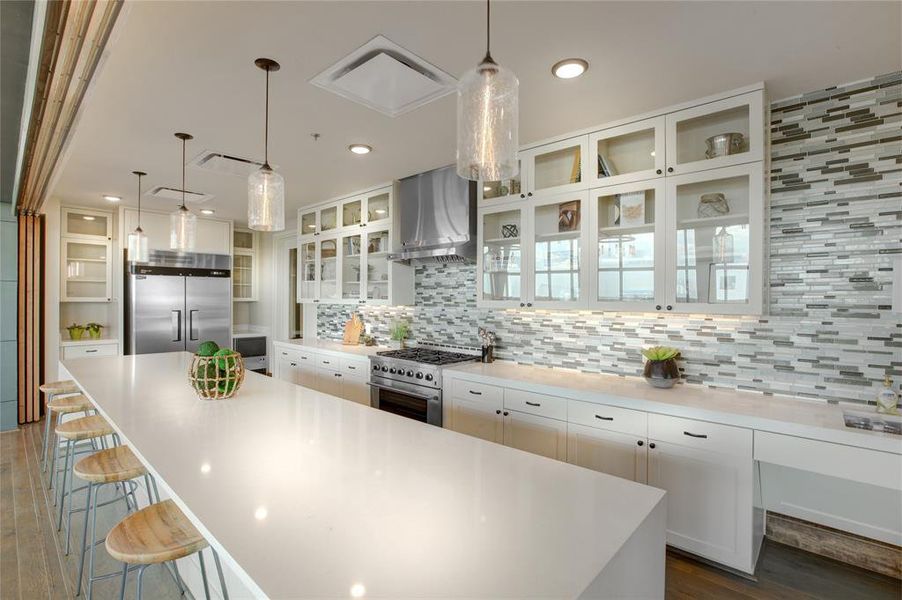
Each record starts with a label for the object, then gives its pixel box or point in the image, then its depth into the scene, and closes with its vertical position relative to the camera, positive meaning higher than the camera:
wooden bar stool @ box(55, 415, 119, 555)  2.31 -0.72
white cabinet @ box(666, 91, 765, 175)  2.26 +0.90
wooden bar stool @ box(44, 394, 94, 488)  2.86 -0.72
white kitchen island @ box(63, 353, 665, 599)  0.85 -0.52
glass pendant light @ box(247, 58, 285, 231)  2.14 +0.49
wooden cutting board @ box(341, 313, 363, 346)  4.85 -0.37
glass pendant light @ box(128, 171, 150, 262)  3.40 +0.39
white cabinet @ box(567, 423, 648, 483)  2.38 -0.85
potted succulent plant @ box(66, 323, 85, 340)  5.21 -0.42
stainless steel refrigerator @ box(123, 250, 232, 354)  5.25 -0.07
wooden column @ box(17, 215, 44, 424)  4.57 -0.22
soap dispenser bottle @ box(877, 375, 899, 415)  2.01 -0.46
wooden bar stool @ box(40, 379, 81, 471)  3.15 -0.66
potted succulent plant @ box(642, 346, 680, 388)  2.59 -0.40
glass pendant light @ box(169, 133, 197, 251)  2.97 +0.47
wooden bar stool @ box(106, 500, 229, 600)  1.29 -0.75
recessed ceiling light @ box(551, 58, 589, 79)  2.04 +1.09
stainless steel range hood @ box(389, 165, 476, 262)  3.56 +0.69
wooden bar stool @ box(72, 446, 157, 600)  1.86 -0.76
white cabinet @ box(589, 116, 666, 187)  2.57 +0.90
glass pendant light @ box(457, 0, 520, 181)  1.23 +0.51
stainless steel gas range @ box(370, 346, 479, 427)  3.34 -0.67
